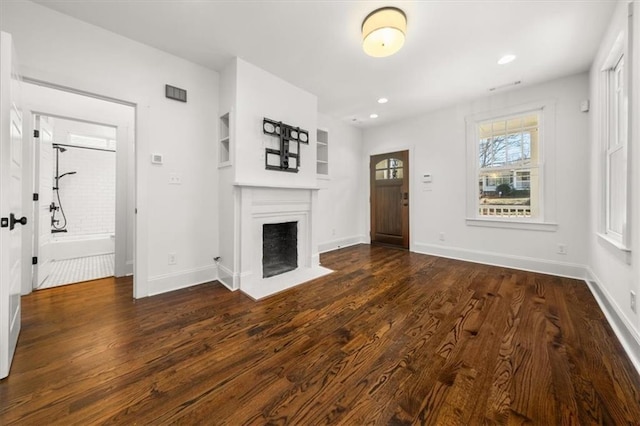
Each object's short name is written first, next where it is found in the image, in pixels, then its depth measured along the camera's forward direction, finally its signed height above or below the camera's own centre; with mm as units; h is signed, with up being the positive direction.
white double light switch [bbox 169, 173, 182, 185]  2773 +407
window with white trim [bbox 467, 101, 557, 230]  3424 +719
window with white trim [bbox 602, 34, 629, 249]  2148 +681
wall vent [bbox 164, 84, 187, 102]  2723 +1403
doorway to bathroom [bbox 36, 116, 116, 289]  4160 +348
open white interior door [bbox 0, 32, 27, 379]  1370 +73
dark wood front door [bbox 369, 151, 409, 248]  4863 +315
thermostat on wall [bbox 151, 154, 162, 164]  2639 +612
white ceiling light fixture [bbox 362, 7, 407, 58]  2023 +1589
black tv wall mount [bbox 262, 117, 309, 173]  3095 +926
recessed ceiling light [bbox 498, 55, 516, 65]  2761 +1823
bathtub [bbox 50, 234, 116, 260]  4180 -600
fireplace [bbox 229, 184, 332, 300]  2834 -365
